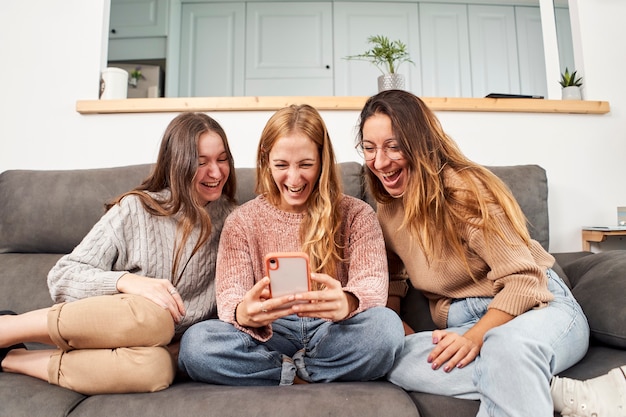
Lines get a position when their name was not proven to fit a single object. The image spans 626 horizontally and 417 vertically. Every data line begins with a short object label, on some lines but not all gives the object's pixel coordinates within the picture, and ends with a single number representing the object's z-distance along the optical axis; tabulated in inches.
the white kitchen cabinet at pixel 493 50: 122.6
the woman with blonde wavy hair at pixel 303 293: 30.3
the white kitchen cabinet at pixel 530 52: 123.0
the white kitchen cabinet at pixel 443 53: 121.2
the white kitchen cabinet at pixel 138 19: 110.8
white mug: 63.3
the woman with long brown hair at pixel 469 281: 26.7
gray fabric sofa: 26.0
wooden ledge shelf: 61.1
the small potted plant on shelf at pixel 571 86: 65.8
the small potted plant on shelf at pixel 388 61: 65.8
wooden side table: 56.6
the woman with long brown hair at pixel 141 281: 29.3
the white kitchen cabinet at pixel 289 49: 118.9
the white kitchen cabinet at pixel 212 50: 118.1
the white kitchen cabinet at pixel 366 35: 118.7
